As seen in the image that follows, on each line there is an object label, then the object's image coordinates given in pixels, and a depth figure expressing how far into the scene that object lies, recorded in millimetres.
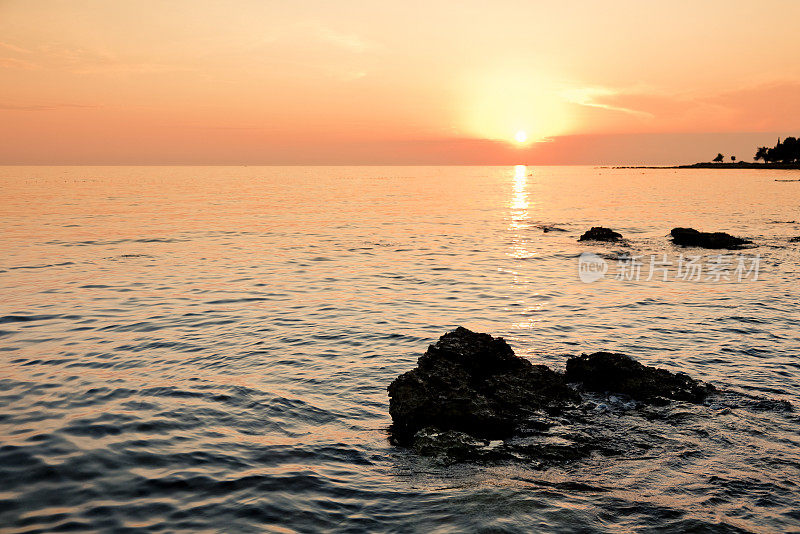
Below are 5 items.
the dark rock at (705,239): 35938
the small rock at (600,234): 40866
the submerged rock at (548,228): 50300
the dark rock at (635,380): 11484
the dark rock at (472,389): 9914
